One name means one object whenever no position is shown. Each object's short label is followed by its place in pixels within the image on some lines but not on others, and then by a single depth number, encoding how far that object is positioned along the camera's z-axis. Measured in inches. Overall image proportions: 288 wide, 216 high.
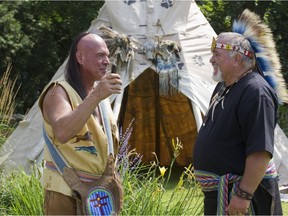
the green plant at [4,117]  272.9
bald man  129.9
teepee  309.4
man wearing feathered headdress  140.0
